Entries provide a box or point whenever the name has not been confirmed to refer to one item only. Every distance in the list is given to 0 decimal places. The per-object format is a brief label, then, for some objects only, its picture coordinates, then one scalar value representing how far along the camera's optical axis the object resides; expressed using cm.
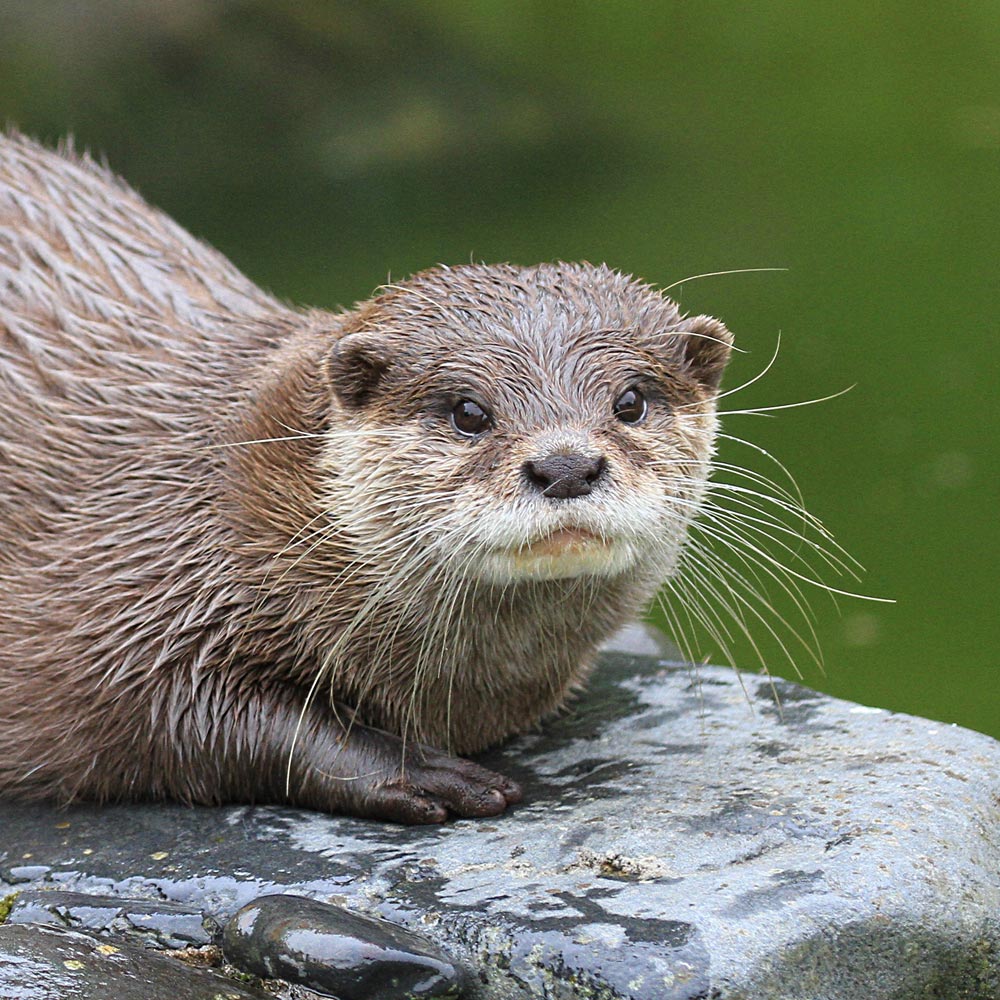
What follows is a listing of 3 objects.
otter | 642
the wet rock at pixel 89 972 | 537
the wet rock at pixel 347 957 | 576
